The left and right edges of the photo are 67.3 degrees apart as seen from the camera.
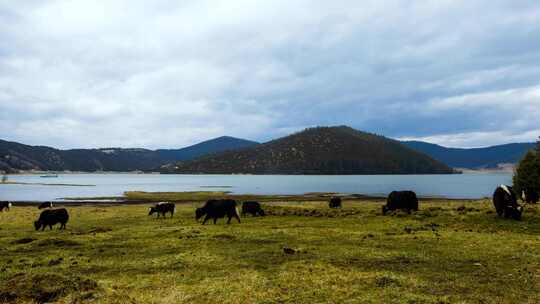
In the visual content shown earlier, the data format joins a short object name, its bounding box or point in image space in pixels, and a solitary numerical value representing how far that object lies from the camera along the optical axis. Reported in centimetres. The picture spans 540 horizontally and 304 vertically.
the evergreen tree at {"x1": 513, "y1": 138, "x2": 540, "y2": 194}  6225
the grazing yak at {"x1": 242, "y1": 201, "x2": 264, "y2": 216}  4153
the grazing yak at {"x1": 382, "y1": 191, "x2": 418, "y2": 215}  3847
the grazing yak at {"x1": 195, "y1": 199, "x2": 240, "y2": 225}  3459
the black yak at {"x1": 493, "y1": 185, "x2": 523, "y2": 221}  3041
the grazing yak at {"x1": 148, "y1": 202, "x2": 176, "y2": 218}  4248
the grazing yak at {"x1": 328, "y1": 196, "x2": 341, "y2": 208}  5359
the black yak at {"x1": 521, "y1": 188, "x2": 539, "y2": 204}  5231
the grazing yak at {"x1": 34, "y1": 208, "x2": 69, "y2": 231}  3316
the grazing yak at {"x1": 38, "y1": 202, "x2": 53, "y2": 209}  6448
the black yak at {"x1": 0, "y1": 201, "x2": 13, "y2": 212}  5756
